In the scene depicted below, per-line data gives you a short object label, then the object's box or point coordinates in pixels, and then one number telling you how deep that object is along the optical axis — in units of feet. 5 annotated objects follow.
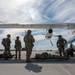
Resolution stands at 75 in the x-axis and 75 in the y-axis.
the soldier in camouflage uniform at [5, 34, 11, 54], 20.17
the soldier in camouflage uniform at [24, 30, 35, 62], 15.84
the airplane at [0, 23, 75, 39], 28.00
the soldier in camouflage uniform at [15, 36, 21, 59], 20.74
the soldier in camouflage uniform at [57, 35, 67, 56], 20.70
